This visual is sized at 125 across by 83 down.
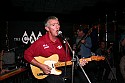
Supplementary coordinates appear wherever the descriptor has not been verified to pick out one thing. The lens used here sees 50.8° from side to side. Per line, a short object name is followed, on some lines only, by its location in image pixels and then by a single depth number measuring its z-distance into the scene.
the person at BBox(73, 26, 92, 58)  4.02
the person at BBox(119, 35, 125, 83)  3.17
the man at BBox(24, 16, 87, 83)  2.17
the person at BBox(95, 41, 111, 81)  5.08
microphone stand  1.87
